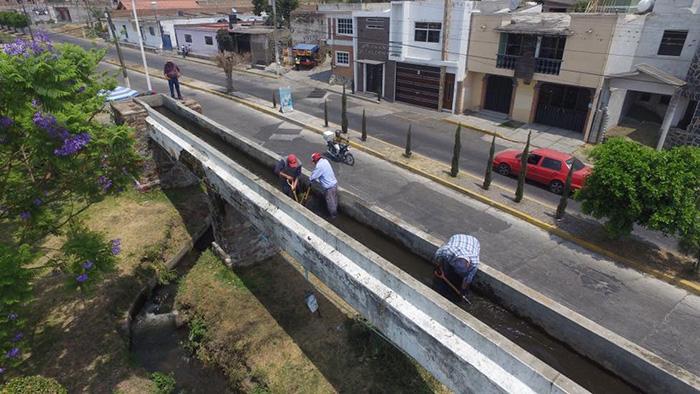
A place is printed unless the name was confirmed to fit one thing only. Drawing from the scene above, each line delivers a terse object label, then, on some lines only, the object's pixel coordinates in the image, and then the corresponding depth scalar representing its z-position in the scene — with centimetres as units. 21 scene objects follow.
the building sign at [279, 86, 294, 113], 2995
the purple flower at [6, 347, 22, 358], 920
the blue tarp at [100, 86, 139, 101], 2255
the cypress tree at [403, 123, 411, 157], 2191
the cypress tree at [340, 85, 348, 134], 2542
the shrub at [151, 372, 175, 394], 1112
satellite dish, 2384
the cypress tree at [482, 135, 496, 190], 1825
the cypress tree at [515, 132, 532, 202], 1705
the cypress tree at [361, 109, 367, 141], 2466
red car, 1822
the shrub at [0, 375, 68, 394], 870
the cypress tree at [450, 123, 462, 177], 1940
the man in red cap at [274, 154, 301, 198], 1171
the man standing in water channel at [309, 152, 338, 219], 1105
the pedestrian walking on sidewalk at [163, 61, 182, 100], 2366
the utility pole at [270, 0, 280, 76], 3968
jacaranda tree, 802
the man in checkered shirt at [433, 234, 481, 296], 777
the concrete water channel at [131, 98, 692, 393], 655
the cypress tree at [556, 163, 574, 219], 1579
